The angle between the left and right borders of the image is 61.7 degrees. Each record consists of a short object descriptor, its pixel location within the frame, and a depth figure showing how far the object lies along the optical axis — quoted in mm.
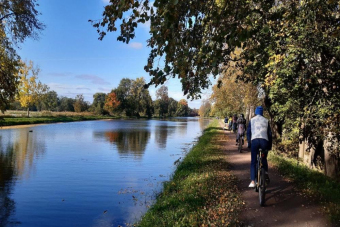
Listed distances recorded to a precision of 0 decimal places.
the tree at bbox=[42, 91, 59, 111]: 104738
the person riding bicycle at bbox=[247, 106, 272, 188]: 6434
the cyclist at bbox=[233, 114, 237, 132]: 23811
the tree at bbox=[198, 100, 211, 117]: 141500
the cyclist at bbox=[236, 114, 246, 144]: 13867
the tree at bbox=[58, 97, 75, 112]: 120050
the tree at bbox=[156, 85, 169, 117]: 134662
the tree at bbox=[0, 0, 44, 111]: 9844
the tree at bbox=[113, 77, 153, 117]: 104312
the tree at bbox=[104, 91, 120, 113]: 99312
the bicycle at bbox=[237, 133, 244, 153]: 14673
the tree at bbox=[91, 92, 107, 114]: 98000
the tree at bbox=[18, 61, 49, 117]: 55125
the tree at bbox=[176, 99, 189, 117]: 167125
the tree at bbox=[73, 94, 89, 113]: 101812
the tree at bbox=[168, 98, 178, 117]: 148838
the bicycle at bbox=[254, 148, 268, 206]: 6043
